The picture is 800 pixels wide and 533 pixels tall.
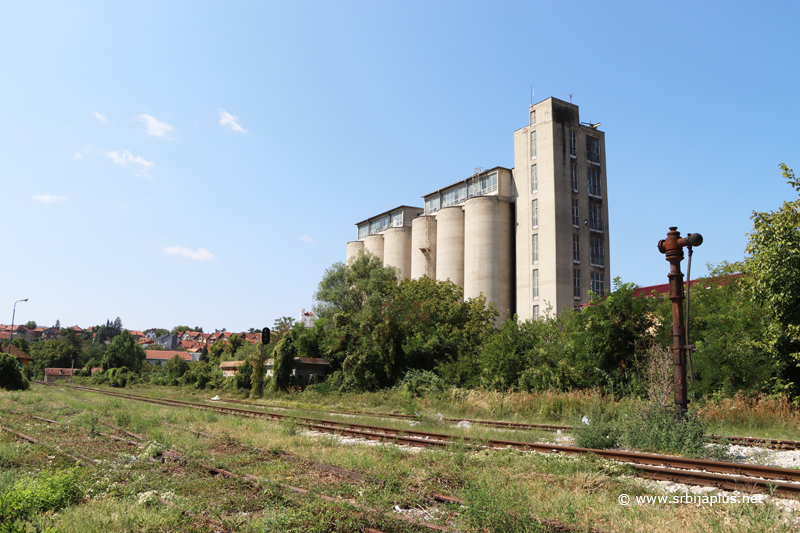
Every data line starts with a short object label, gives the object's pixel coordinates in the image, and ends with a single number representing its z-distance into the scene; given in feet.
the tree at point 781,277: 58.44
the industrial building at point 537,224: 197.77
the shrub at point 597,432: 41.81
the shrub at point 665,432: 37.81
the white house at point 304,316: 506.52
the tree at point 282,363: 126.31
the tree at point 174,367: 200.83
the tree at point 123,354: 263.29
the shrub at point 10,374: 136.26
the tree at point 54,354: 368.48
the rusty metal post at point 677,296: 40.70
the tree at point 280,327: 136.98
